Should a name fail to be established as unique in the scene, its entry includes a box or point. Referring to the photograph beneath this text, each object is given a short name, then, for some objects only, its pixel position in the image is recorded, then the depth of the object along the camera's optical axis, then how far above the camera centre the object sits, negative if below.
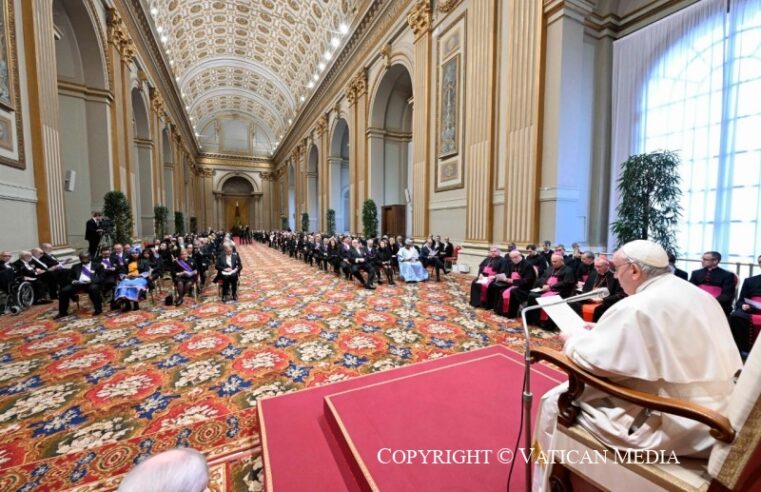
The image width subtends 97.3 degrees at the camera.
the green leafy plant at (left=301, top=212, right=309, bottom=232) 23.48 +0.18
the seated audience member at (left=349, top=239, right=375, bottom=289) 7.24 -0.90
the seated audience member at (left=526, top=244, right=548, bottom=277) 5.78 -0.65
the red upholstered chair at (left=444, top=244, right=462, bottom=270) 8.93 -0.88
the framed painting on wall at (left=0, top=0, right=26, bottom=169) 5.30 +2.13
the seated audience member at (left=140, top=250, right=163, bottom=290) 5.87 -0.76
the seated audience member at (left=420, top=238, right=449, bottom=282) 8.13 -0.82
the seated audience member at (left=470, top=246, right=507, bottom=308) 5.39 -0.90
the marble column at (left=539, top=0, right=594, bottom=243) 6.65 +2.03
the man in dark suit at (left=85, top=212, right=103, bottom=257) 7.60 -0.18
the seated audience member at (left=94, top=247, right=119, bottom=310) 5.38 -0.80
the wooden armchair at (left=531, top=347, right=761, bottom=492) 0.95 -0.72
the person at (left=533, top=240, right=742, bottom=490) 1.22 -0.53
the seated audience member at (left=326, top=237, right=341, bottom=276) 8.75 -0.83
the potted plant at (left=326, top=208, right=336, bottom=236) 18.47 +0.24
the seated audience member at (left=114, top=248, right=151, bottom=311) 5.24 -0.99
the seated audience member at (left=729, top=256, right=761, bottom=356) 3.48 -1.02
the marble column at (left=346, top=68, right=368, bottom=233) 14.53 +3.56
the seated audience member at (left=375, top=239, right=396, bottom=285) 7.73 -0.89
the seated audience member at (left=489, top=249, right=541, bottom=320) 4.92 -0.97
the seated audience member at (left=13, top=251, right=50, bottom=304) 5.34 -0.76
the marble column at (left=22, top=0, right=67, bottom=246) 5.89 +2.03
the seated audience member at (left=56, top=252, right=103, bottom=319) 4.98 -0.91
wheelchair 5.11 -1.11
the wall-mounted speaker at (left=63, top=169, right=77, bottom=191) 7.86 +1.06
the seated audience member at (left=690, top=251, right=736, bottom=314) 4.15 -0.74
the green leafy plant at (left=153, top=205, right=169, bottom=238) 14.19 +0.27
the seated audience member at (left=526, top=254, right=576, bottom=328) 4.68 -0.86
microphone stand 1.34 -0.73
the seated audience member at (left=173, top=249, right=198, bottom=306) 5.78 -0.89
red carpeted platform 1.68 -1.23
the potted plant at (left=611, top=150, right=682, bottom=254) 5.51 +0.42
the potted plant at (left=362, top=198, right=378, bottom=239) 13.58 +0.25
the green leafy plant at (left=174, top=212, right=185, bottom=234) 20.05 +0.12
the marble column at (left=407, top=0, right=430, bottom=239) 10.02 +3.46
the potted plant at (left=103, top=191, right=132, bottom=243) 8.48 +0.34
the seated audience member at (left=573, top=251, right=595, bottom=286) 5.07 -0.67
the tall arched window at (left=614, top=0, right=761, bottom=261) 5.45 +1.97
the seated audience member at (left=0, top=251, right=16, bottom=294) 4.92 -0.69
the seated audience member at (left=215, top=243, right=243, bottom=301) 5.98 -0.81
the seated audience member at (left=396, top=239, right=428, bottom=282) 7.93 -0.98
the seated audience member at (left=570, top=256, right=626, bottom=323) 4.05 -0.81
